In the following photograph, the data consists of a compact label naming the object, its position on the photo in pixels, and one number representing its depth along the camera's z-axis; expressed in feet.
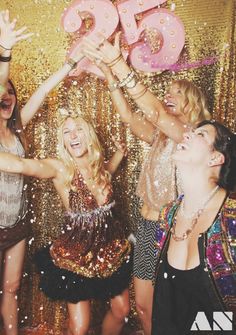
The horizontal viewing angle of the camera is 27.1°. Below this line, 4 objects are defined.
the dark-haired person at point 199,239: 4.87
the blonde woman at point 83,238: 6.65
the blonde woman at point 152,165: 6.57
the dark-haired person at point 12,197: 7.09
